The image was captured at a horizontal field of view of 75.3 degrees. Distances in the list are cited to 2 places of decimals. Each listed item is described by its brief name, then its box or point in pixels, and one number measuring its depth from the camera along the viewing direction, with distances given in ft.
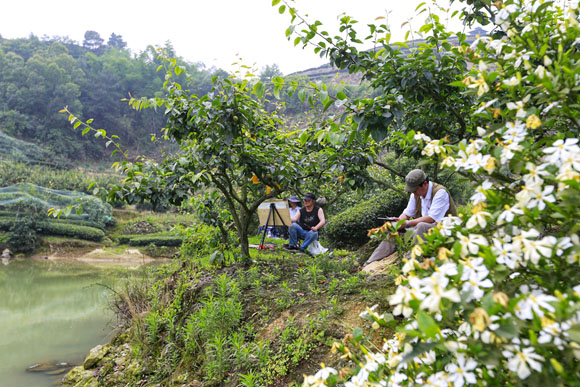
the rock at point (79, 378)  13.45
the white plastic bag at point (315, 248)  19.12
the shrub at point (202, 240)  18.80
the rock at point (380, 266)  12.31
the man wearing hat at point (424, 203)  10.89
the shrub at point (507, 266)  2.54
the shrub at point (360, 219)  21.21
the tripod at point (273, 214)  18.45
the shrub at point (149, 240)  61.21
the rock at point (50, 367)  17.67
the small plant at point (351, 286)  10.26
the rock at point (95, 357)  15.02
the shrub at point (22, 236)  53.47
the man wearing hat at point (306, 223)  19.11
